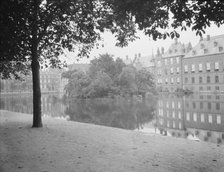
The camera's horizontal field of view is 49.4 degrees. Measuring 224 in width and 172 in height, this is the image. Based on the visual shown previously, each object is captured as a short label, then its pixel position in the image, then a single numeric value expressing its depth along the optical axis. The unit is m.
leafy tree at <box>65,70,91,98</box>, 40.62
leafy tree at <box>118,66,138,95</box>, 39.87
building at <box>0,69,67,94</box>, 89.92
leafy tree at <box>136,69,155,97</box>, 42.29
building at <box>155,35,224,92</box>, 46.16
